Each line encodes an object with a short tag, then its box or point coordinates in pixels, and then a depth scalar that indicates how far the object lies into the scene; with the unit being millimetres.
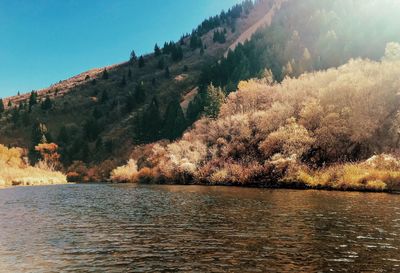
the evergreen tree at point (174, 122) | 114025
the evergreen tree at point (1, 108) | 158250
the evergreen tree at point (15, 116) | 148250
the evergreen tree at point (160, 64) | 197038
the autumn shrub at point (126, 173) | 83375
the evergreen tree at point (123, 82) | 179688
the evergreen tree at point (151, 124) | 123312
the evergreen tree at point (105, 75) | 190500
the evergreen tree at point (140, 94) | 159125
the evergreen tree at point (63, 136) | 136250
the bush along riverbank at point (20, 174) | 68975
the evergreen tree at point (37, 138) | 125112
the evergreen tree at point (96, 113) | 153350
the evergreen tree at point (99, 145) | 128500
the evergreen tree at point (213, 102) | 98250
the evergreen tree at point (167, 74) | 181375
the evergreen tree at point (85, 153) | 125562
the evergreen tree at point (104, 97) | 164875
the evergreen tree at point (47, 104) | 158625
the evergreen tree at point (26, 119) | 146875
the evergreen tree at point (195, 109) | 117256
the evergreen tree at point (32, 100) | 163050
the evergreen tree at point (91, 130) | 139375
